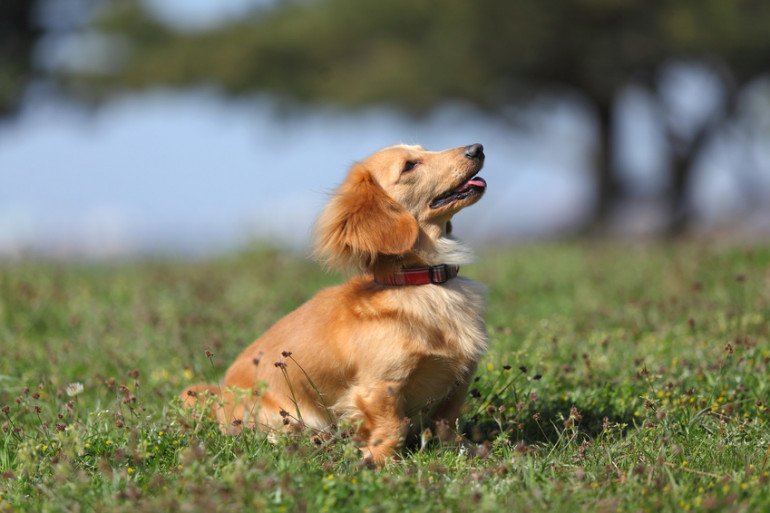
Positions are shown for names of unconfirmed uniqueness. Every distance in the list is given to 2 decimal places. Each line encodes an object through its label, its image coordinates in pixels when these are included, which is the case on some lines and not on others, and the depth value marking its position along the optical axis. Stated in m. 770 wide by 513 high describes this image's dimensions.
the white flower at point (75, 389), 7.26
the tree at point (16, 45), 40.50
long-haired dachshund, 6.89
